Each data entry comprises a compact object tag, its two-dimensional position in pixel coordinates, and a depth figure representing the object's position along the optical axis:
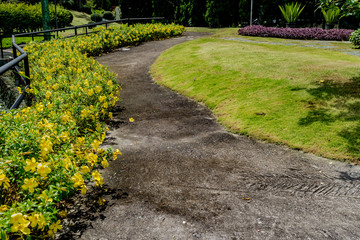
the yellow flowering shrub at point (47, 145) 2.89
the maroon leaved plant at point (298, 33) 15.85
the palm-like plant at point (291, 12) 18.80
